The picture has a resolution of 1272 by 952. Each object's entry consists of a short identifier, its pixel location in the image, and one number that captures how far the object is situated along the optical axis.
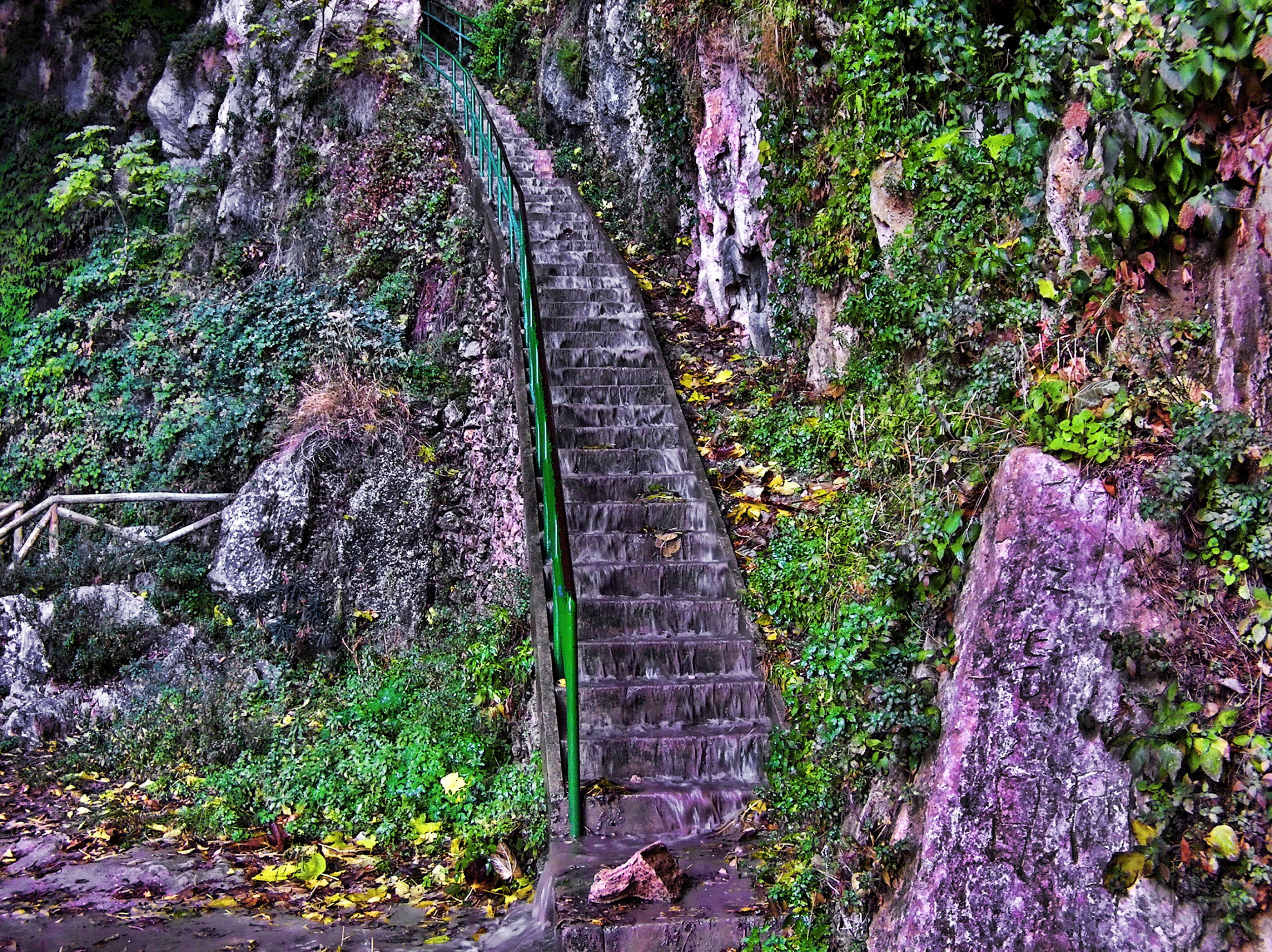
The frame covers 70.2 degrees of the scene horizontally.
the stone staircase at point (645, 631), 4.78
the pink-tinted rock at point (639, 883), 4.10
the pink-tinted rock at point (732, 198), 8.35
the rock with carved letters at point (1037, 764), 3.17
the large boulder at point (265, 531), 8.51
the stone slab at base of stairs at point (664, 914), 3.90
